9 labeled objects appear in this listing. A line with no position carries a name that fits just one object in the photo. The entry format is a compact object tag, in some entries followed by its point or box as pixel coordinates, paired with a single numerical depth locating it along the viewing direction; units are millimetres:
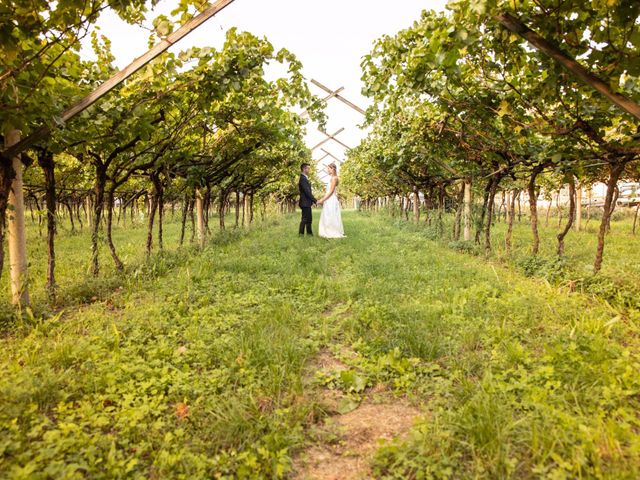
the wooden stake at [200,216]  10109
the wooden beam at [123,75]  3055
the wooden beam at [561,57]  2539
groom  10648
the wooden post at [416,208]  16300
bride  11727
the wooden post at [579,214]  14361
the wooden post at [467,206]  9550
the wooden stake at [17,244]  4055
